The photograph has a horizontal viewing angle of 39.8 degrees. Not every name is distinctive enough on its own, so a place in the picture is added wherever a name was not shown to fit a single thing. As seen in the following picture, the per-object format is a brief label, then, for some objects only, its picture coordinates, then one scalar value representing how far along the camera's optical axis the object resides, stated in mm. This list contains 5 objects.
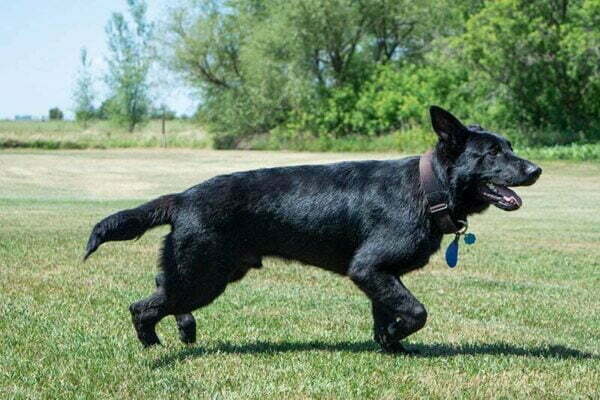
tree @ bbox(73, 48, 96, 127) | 86062
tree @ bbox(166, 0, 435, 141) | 57312
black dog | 5848
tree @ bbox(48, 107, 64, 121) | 109519
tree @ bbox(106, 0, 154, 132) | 83125
